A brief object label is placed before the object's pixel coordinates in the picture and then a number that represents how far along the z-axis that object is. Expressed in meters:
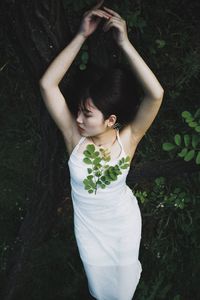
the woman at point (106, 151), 2.15
